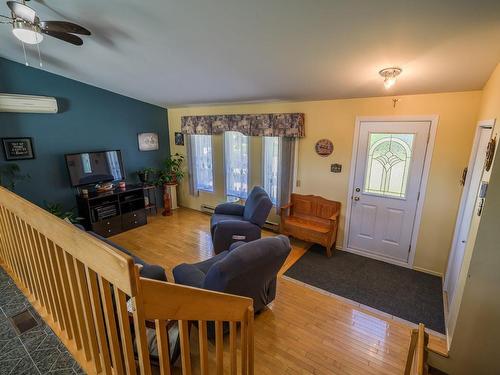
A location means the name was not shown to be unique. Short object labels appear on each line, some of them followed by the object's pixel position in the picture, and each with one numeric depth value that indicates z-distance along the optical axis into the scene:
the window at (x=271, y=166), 4.20
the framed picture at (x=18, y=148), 3.47
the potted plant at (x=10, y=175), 3.42
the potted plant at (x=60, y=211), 3.70
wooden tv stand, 3.99
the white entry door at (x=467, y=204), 2.16
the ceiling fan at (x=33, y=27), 1.72
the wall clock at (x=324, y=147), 3.61
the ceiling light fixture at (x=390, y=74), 2.28
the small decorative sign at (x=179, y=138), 5.42
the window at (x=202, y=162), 5.12
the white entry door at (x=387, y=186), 3.06
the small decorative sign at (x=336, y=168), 3.58
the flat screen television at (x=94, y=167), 3.98
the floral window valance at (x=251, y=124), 3.77
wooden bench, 3.51
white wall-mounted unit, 3.32
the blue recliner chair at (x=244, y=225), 3.31
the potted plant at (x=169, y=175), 5.31
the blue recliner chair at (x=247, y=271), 1.76
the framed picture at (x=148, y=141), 5.02
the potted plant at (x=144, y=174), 4.98
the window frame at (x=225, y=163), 4.44
